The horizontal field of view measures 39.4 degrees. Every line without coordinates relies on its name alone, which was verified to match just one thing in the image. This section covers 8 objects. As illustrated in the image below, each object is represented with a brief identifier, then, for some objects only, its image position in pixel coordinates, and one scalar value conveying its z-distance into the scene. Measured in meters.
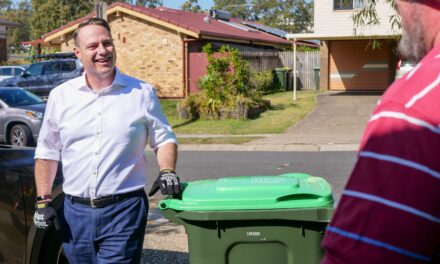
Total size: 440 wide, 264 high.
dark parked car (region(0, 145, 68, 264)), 3.70
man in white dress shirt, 3.27
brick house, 25.11
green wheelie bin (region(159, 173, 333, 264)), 3.21
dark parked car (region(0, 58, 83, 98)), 22.64
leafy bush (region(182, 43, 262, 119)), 18.30
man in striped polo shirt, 1.18
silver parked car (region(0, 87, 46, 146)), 14.02
